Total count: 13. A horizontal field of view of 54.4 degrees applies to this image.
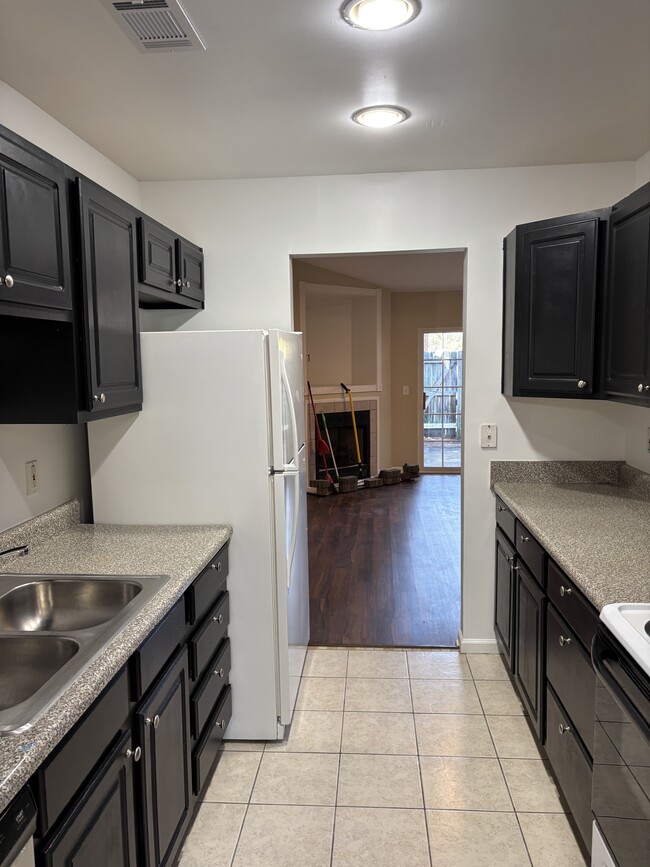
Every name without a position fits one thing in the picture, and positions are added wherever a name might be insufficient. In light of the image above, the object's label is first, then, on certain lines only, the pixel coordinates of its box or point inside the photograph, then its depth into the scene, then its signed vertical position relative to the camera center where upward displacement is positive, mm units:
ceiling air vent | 1588 +935
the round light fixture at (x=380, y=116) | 2322 +964
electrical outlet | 2324 -364
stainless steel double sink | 1267 -630
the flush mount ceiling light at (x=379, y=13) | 1627 +948
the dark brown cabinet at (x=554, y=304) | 2645 +292
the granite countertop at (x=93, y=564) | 1077 -601
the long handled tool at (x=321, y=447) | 7633 -882
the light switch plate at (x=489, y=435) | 3217 -319
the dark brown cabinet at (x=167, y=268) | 2414 +459
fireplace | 7852 -806
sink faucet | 2123 -580
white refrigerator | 2422 -365
